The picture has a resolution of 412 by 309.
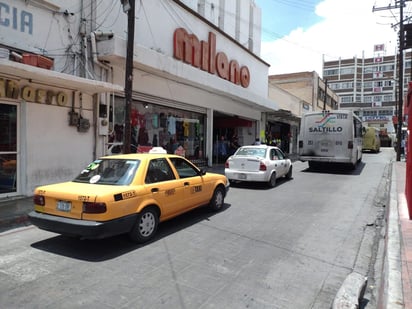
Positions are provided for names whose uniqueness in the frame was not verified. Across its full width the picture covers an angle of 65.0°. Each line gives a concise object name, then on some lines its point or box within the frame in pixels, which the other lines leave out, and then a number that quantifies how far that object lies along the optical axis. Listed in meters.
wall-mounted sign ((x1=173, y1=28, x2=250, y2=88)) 14.32
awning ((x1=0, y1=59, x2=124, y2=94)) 7.04
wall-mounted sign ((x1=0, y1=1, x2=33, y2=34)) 7.86
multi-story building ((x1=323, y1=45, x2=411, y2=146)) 86.06
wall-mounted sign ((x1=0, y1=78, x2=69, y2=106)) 7.89
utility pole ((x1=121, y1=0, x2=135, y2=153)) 8.95
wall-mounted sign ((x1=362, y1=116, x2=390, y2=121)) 82.72
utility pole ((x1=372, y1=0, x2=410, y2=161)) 22.29
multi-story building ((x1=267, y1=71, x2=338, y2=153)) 30.18
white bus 15.70
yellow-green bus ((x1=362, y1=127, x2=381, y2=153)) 34.69
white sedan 10.98
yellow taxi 4.77
